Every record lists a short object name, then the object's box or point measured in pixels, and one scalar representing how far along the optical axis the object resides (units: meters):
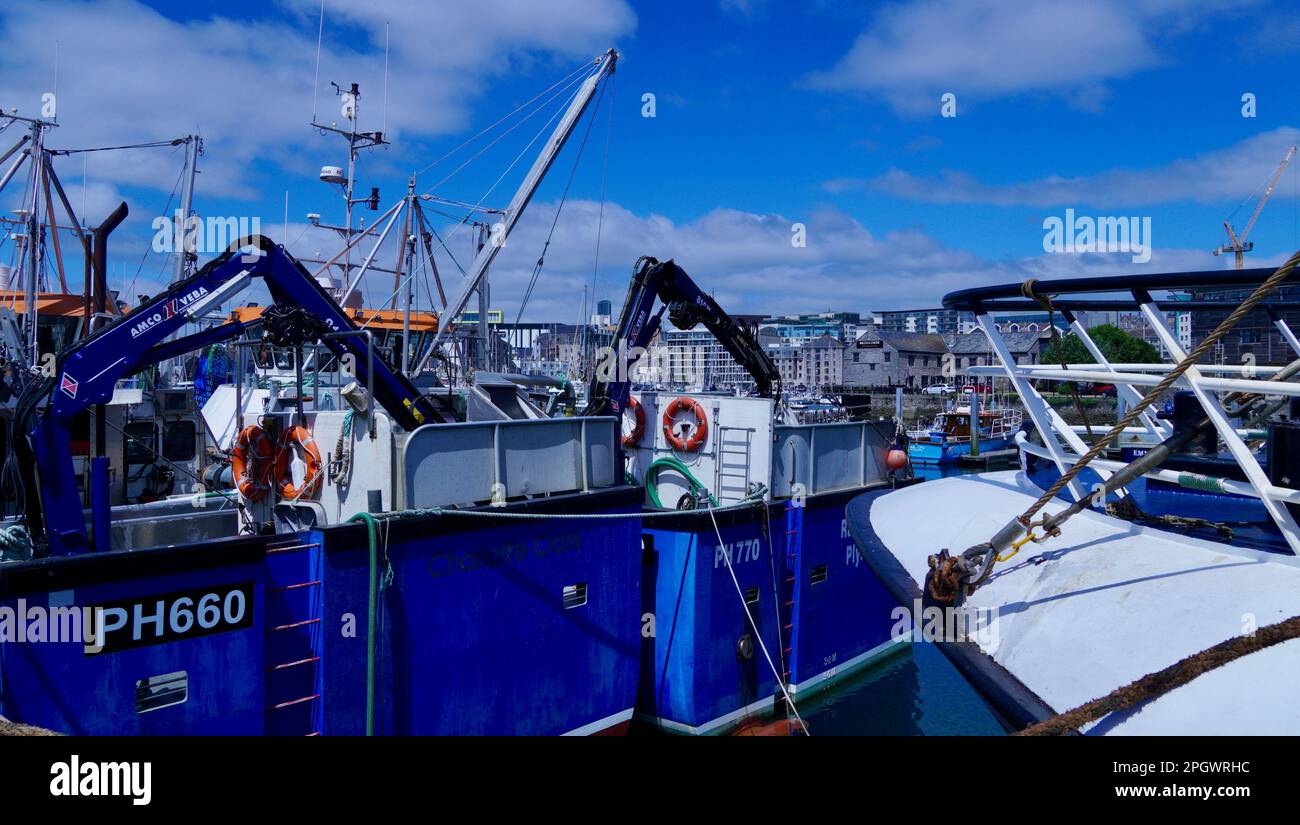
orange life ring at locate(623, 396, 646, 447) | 14.73
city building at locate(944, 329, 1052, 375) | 91.44
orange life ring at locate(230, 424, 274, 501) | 10.45
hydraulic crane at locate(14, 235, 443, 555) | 8.04
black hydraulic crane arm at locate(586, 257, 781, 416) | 14.07
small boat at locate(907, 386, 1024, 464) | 51.62
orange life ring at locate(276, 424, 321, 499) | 10.25
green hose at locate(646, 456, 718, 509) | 13.30
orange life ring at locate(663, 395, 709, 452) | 13.98
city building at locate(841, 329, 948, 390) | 104.62
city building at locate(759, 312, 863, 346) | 171.12
